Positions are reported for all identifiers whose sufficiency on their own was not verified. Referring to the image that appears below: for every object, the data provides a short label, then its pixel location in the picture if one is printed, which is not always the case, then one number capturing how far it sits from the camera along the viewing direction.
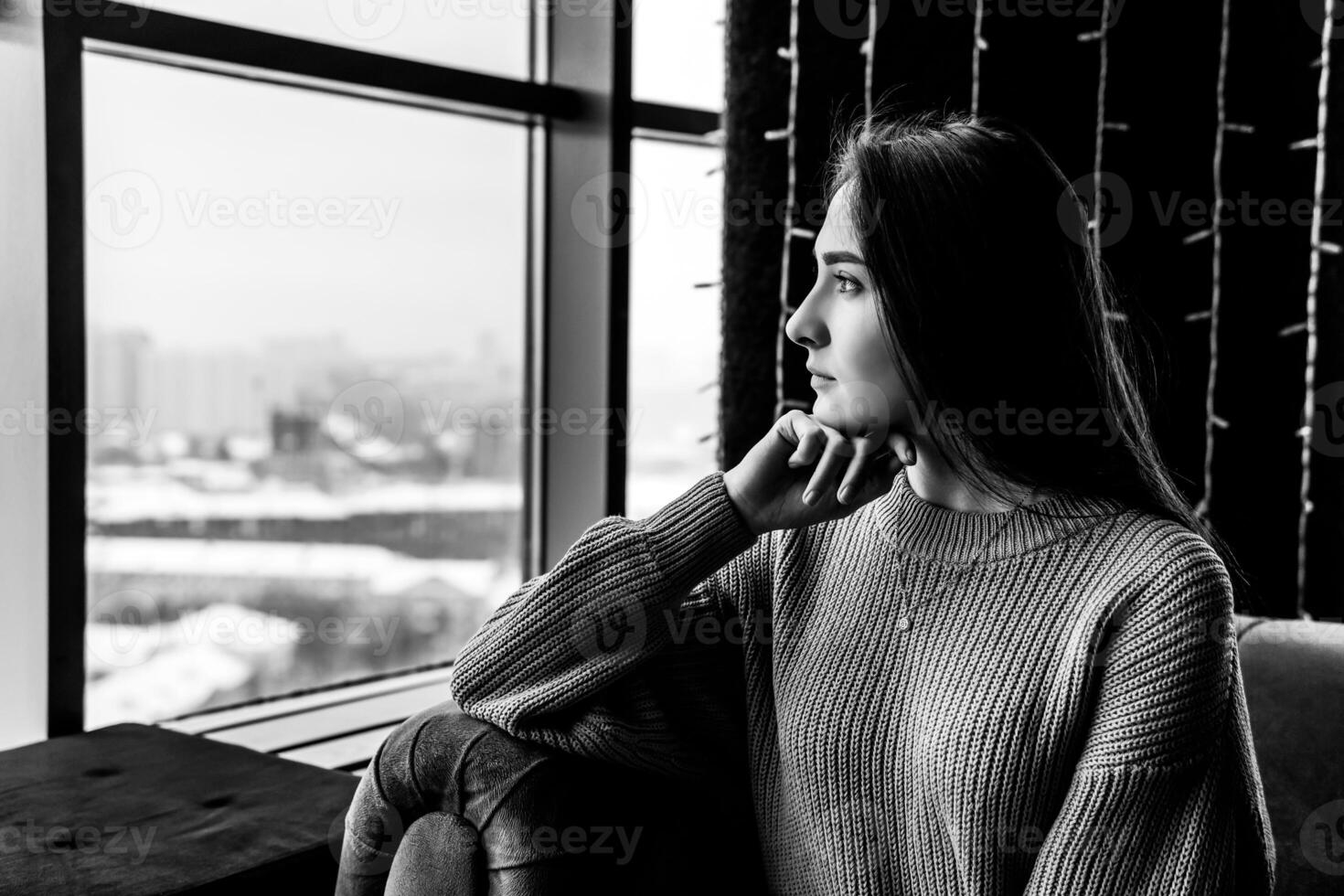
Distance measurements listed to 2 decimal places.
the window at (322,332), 1.85
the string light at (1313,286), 2.01
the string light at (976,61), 2.12
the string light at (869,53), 2.15
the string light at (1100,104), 2.12
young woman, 1.05
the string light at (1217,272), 2.12
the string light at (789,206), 2.17
